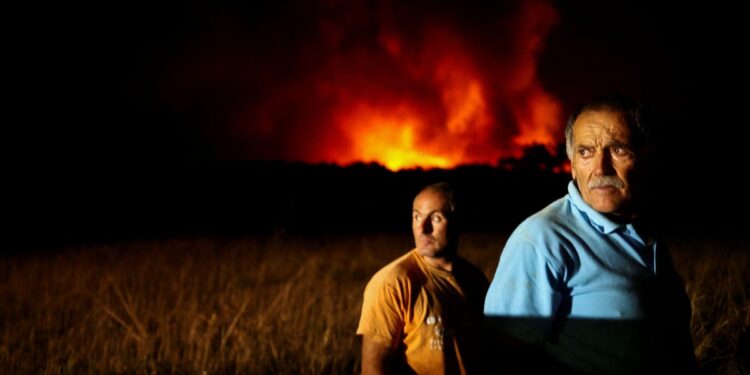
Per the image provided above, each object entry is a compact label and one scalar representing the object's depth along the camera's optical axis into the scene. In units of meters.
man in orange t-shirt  2.91
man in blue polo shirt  1.78
